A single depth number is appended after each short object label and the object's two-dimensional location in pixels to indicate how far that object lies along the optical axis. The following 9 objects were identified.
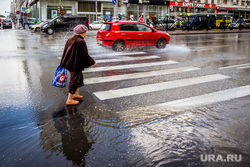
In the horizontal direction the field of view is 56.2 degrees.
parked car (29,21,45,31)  29.17
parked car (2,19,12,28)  38.15
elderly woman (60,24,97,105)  4.52
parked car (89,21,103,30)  35.34
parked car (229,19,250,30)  34.05
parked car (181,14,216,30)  31.92
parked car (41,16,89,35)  24.22
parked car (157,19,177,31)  28.96
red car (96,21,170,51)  11.83
